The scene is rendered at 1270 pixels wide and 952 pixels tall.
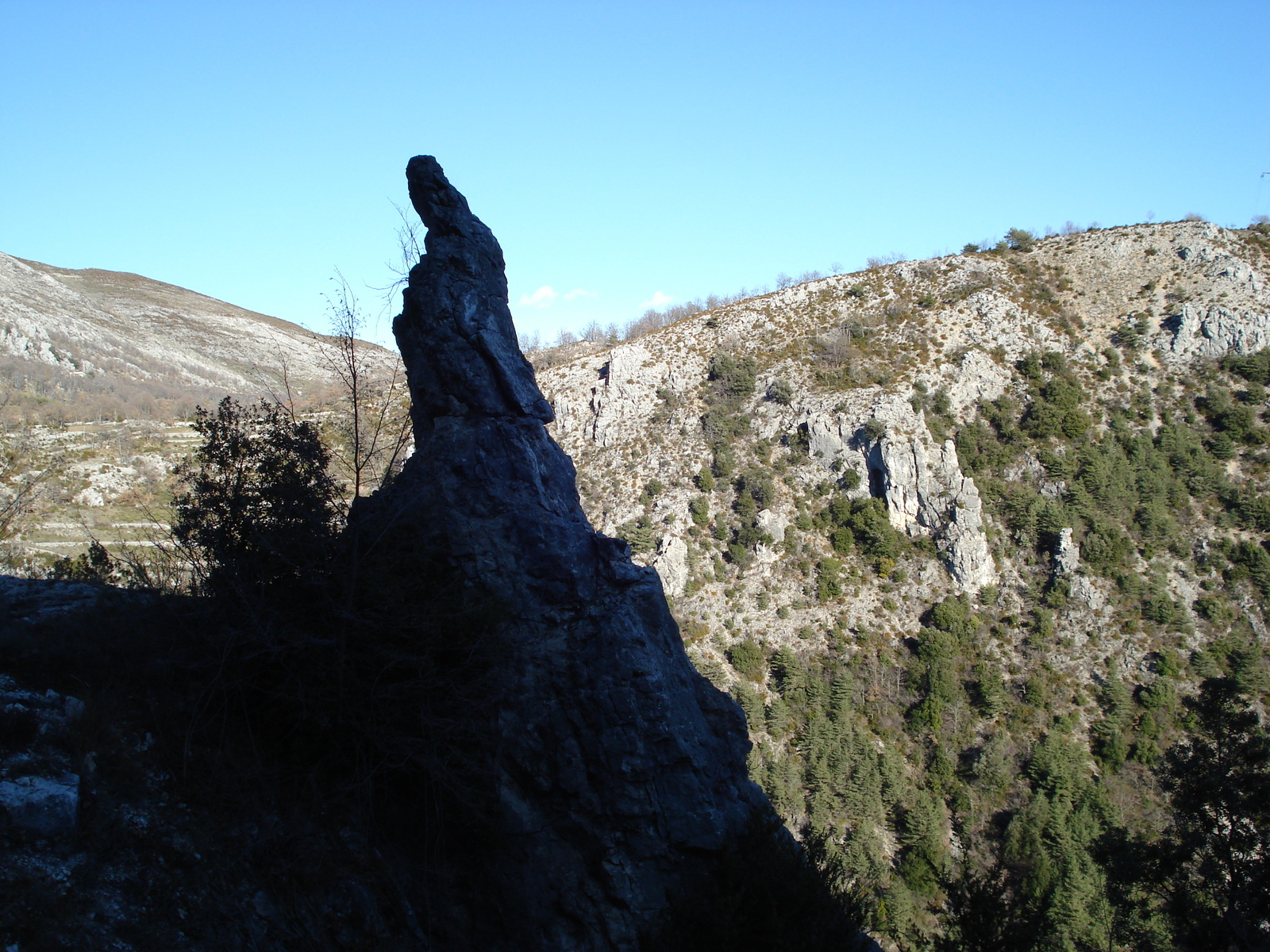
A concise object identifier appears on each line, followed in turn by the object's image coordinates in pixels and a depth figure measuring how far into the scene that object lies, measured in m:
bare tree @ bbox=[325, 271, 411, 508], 9.90
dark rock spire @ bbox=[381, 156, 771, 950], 9.36
